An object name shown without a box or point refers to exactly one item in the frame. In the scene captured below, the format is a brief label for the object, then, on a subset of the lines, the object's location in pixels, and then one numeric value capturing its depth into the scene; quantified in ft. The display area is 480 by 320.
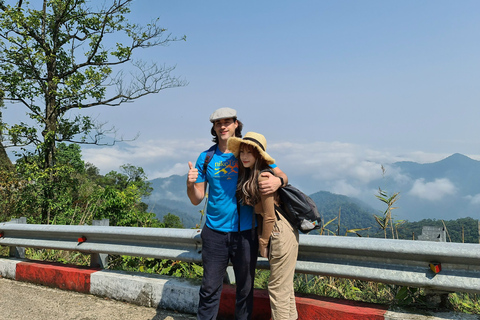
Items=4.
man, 9.41
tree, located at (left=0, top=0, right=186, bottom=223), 33.50
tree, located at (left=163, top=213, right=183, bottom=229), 62.28
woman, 8.74
